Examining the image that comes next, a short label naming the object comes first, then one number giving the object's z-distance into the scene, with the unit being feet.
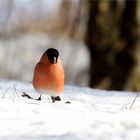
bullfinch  26.68
